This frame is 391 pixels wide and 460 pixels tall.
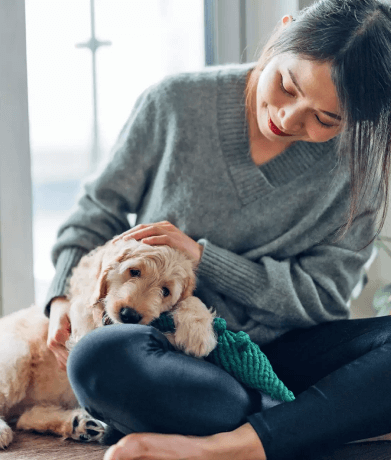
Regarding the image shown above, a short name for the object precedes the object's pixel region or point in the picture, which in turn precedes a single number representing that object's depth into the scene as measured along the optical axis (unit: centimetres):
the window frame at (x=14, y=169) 174
